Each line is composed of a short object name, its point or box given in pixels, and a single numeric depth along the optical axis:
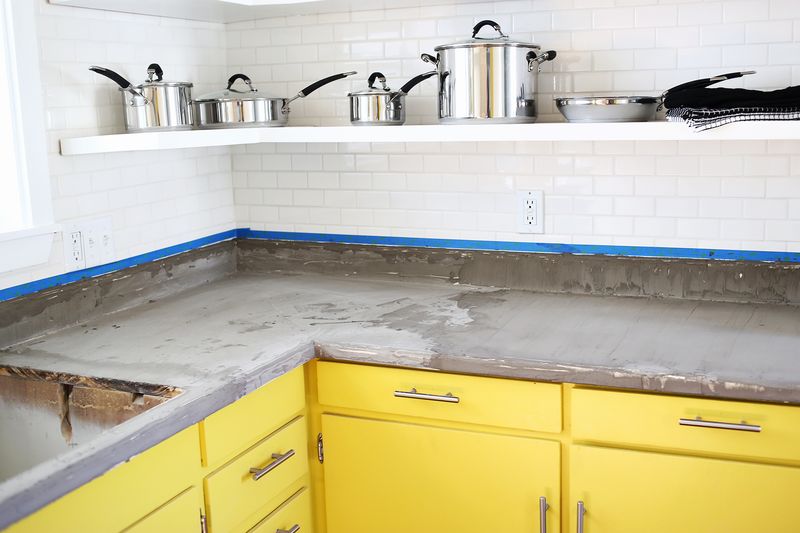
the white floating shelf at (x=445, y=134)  2.21
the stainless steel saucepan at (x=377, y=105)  2.67
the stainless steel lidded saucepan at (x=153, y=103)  2.50
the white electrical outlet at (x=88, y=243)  2.47
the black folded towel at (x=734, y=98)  2.17
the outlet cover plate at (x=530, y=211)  2.75
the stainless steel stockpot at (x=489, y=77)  2.46
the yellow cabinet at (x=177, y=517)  1.79
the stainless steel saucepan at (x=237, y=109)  2.78
